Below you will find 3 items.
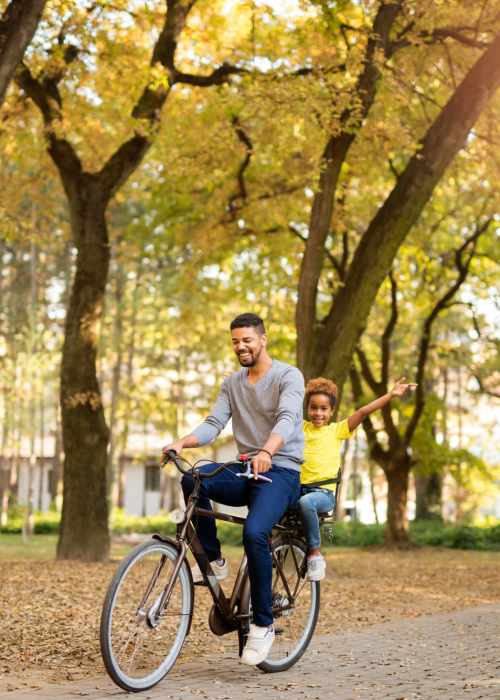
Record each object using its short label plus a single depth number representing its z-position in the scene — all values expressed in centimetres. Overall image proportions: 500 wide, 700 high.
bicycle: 1139
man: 1254
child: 1412
